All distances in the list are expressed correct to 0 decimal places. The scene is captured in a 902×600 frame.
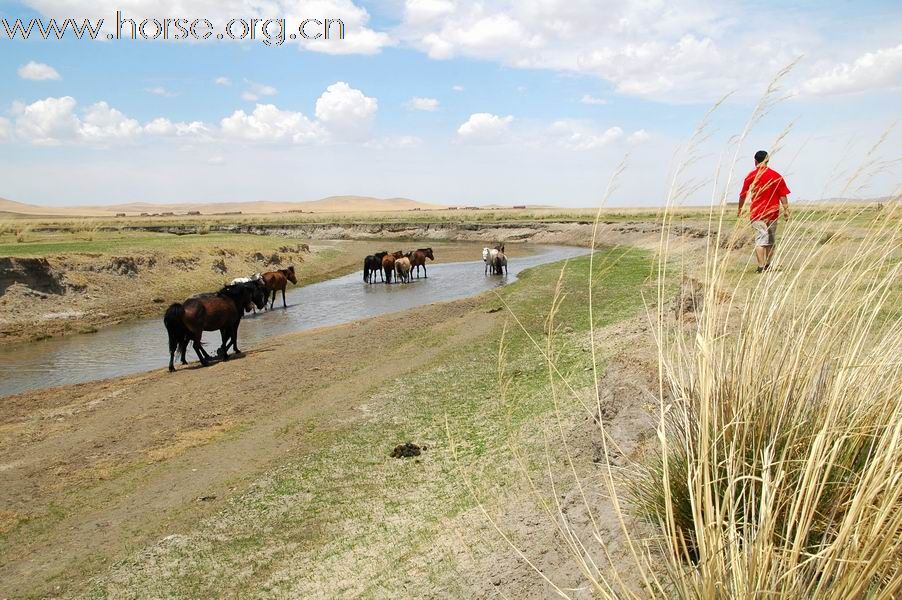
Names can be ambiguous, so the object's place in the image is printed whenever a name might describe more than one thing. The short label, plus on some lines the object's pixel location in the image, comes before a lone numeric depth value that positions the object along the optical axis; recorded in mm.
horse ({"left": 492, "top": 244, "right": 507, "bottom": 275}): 30109
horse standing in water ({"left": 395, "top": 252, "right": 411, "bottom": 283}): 30047
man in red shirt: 7727
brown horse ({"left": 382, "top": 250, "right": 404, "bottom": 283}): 29750
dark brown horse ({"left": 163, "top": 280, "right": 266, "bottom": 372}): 13742
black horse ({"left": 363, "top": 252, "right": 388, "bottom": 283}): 30078
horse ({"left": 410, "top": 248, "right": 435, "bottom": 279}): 31859
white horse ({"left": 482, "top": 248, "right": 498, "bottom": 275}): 30306
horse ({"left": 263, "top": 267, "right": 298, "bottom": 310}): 23264
